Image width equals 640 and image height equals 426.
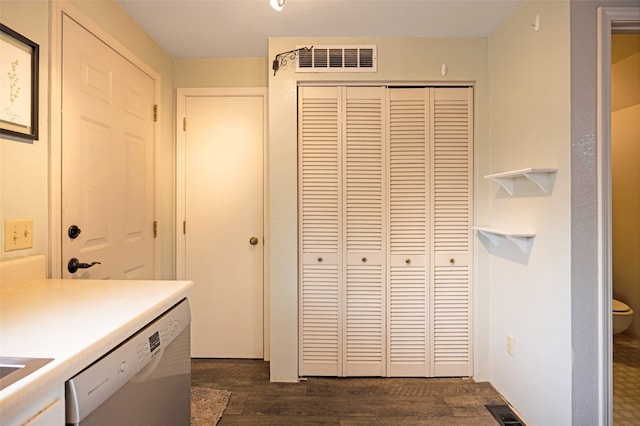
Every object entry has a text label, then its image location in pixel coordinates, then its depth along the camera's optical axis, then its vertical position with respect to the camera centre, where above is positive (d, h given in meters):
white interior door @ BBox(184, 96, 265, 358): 2.48 -0.09
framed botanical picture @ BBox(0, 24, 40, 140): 1.14 +0.49
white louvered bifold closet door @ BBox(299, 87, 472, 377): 2.20 -0.09
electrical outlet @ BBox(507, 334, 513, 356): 1.92 -0.81
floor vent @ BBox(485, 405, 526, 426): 1.76 -1.18
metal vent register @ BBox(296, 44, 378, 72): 2.16 +1.06
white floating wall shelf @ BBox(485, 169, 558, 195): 1.55 +0.19
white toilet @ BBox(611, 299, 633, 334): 2.48 -0.83
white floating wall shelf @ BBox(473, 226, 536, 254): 1.72 -0.15
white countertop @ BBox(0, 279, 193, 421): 0.63 -0.30
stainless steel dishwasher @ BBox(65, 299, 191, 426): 0.71 -0.46
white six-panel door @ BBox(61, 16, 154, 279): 1.48 +0.29
